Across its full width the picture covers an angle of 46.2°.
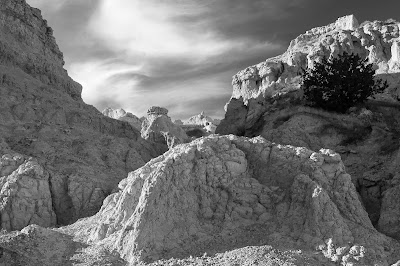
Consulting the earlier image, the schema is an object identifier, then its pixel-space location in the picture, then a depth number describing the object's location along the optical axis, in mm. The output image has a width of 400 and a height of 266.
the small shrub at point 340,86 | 27078
